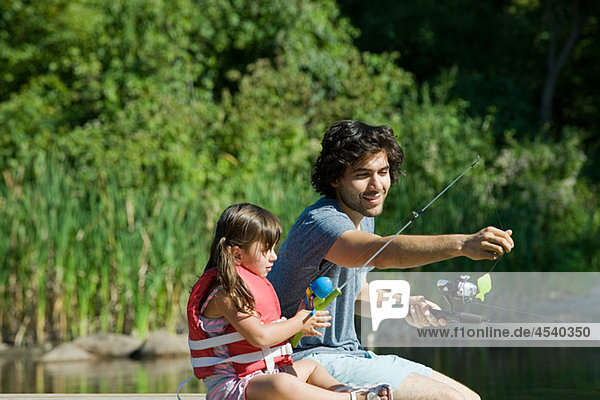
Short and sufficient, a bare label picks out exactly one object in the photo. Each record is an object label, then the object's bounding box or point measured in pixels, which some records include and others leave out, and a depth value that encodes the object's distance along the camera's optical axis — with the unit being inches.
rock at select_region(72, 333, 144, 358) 636.1
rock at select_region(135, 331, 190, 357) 627.8
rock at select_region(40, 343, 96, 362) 622.8
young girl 214.8
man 222.8
